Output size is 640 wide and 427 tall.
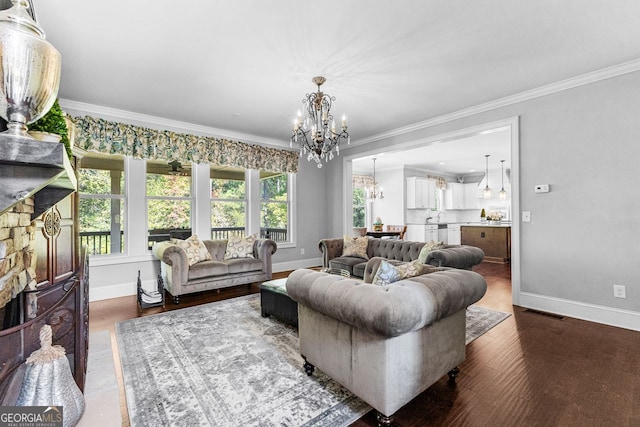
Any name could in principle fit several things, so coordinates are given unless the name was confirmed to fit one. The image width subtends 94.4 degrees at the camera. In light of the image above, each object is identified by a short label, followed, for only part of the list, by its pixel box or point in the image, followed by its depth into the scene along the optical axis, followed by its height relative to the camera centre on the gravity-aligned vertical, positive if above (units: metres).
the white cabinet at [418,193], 8.80 +0.60
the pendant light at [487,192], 7.87 +0.54
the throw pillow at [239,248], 4.66 -0.53
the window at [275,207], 5.96 +0.15
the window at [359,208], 9.41 +0.17
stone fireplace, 1.47 -0.20
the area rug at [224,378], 1.72 -1.16
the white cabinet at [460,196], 9.84 +0.55
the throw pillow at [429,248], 3.62 -0.44
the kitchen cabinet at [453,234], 9.57 -0.69
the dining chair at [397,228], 8.46 -0.43
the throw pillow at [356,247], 4.89 -0.56
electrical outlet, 3.08 -0.84
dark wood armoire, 1.31 -0.46
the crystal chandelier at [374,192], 8.49 +0.64
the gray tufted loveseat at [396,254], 3.48 -0.58
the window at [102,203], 4.21 +0.19
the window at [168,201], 4.67 +0.23
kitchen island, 7.06 -0.68
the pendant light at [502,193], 7.84 +0.50
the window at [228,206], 5.31 +0.15
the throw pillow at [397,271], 1.85 -0.39
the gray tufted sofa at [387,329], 1.49 -0.68
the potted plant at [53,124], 1.47 +0.48
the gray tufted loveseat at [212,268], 3.83 -0.76
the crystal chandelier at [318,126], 3.22 +0.98
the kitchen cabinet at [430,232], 8.73 -0.58
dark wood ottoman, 2.94 -0.94
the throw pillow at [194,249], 4.16 -0.49
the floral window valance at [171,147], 4.04 +1.09
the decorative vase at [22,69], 0.99 +0.51
